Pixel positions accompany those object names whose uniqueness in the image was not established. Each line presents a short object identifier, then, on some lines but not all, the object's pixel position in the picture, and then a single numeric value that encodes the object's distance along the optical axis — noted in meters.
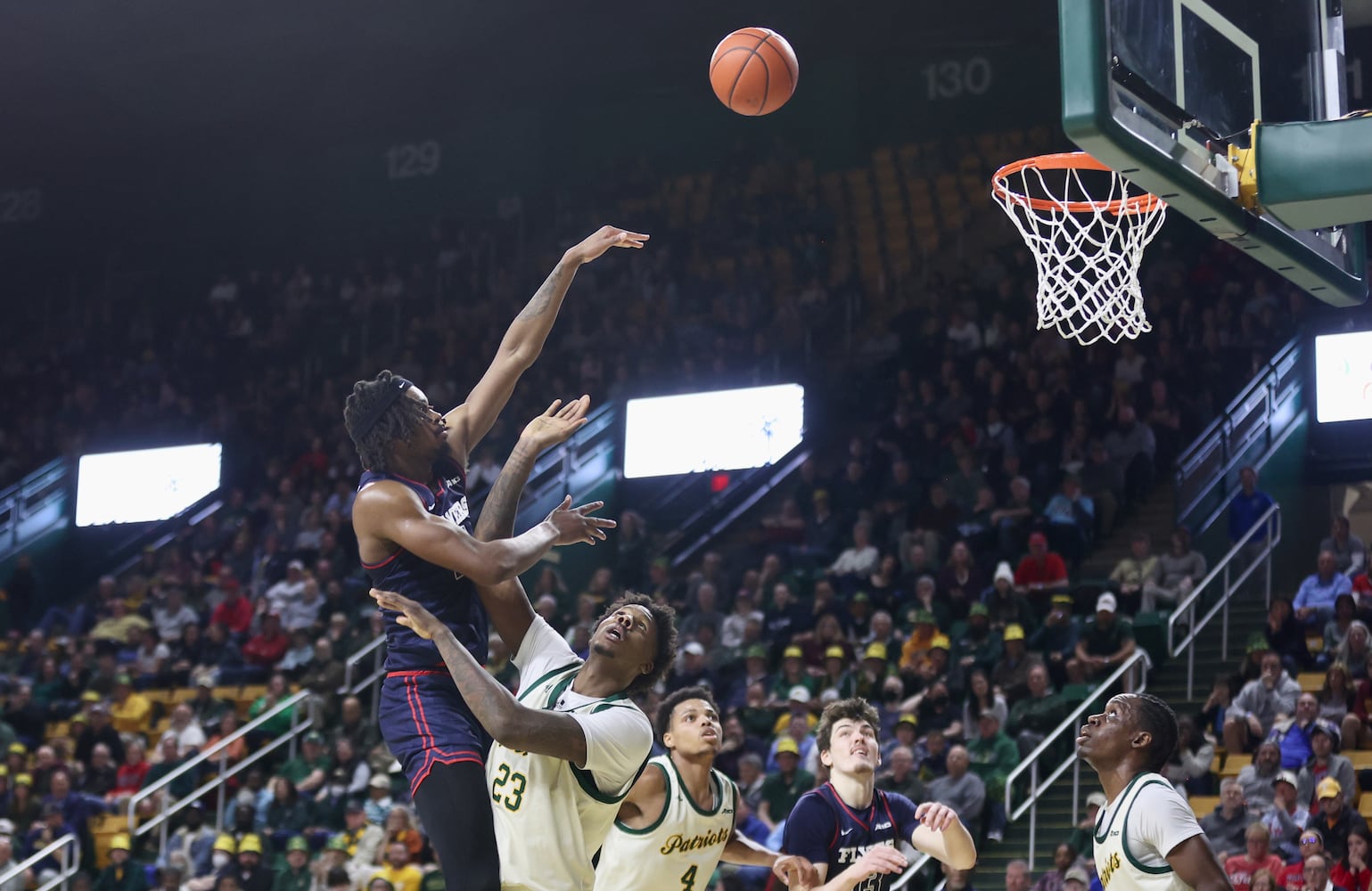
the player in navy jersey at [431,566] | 4.88
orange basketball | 7.82
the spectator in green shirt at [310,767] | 13.48
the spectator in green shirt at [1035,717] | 11.45
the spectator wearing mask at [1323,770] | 9.95
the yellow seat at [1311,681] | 11.28
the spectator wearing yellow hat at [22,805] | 13.74
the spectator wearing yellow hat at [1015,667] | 11.91
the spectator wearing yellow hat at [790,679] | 12.60
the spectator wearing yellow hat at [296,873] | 12.22
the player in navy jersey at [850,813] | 5.58
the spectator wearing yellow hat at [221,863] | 12.28
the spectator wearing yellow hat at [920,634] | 12.73
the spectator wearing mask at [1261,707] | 10.80
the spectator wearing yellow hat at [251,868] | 12.28
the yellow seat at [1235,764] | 10.72
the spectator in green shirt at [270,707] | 14.62
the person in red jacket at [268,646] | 15.86
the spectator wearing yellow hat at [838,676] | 12.44
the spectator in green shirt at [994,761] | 11.03
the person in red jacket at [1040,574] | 13.08
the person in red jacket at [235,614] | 16.45
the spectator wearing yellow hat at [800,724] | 11.73
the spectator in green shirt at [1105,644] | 11.84
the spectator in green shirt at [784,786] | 11.06
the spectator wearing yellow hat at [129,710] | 15.39
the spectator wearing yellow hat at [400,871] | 11.59
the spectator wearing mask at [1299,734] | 10.37
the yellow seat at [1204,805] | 10.59
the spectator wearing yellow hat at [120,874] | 12.95
